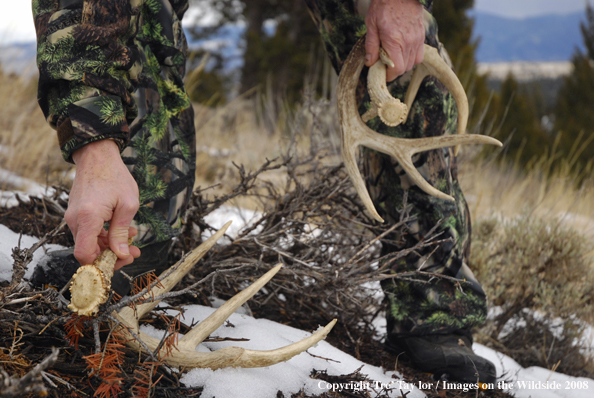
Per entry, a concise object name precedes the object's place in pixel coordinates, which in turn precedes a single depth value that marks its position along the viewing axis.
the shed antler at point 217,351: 1.21
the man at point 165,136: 1.09
